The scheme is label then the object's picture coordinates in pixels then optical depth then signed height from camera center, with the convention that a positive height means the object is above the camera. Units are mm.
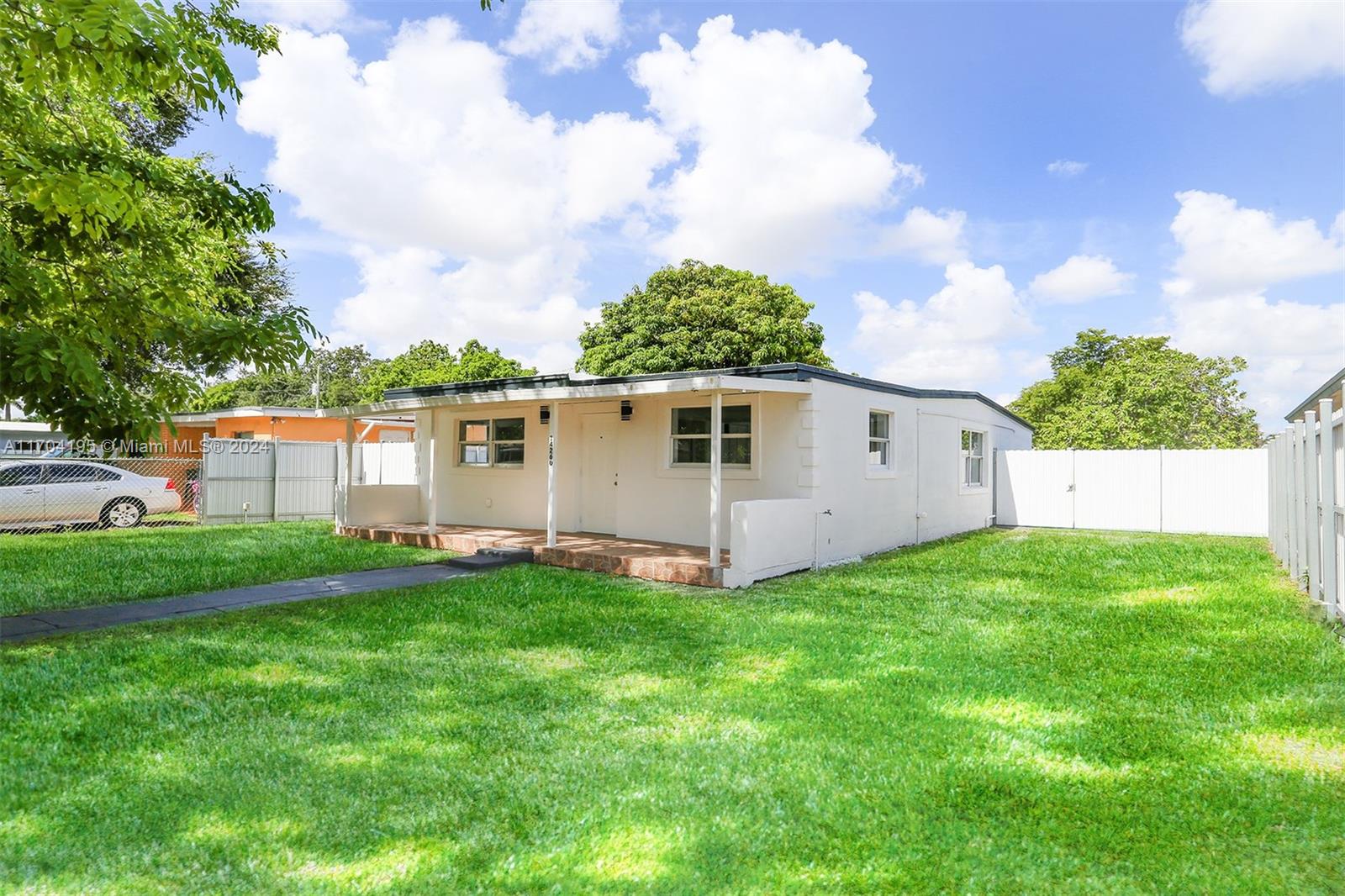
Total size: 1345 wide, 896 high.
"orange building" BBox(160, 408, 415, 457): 20156 +1263
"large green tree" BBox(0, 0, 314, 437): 4688 +1917
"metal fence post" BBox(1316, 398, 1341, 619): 6109 -317
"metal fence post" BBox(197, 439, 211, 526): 15562 -284
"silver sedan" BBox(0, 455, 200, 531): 13297 -462
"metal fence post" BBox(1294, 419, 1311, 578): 7385 -160
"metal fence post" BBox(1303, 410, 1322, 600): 6883 -263
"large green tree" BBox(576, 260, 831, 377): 27203 +5467
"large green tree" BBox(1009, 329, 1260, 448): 21969 +2148
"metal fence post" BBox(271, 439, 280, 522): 16625 -292
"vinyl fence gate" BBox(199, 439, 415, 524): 15789 -163
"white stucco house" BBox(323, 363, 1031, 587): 9375 +11
